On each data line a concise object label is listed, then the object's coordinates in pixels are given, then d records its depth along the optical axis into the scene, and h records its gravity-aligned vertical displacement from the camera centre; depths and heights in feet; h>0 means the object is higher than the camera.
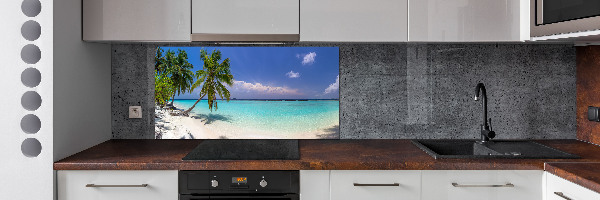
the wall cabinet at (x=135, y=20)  7.46 +1.28
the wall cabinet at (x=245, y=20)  7.49 +1.29
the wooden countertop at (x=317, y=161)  6.53 -0.88
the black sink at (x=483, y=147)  7.83 -0.83
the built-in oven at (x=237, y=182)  6.56 -1.17
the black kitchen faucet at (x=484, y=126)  7.98 -0.46
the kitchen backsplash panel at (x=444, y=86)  8.82 +0.27
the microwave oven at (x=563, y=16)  6.11 +1.19
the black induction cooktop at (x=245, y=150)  6.84 -0.82
